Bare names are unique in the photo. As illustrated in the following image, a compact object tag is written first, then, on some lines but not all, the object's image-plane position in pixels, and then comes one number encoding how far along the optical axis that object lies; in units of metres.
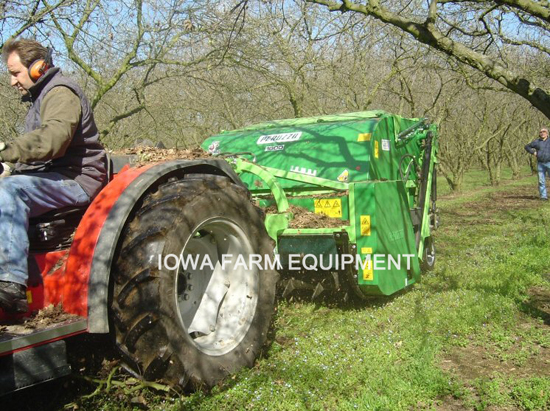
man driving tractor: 2.67
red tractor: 2.65
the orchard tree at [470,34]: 4.12
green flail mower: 5.18
